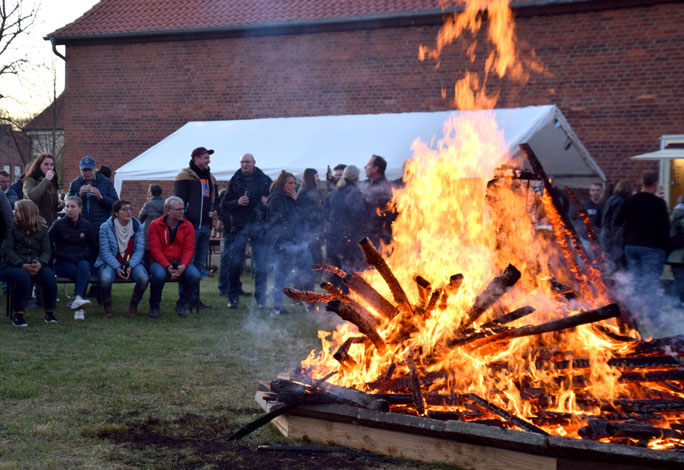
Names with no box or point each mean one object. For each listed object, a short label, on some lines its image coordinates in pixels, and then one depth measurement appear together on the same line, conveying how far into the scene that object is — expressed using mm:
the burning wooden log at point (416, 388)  4312
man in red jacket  9569
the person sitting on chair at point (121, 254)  9539
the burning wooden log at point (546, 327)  4531
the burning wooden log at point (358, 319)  4504
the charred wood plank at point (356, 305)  5031
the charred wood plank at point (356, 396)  4299
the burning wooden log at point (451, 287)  4852
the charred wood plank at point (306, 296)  5188
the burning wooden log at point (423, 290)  4785
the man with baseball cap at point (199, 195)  10742
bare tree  30484
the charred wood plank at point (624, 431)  3992
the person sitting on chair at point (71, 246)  9508
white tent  13664
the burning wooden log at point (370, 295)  4969
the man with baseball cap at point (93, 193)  10836
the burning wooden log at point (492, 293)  4598
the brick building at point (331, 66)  16172
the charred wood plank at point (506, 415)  4020
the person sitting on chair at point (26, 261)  8562
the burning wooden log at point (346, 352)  4685
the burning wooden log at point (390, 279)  4969
